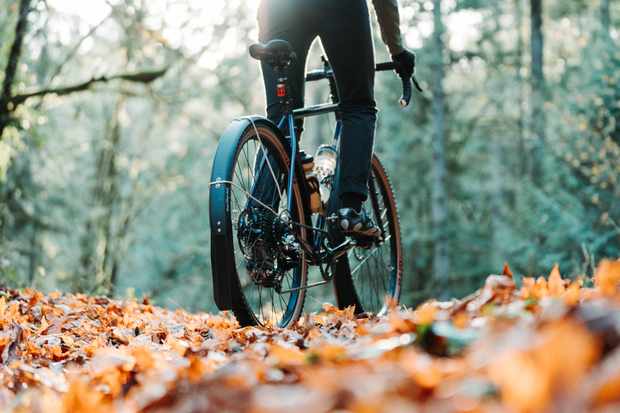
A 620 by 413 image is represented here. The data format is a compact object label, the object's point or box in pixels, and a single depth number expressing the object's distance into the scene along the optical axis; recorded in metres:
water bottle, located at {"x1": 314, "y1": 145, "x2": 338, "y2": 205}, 3.43
